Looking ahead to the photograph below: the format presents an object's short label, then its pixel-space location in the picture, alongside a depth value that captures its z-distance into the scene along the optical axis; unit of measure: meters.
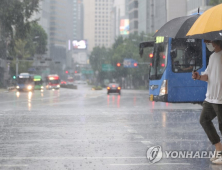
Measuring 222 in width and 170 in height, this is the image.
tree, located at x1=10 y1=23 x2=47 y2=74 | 104.26
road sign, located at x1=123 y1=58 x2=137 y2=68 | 99.60
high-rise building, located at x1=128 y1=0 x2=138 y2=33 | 156.12
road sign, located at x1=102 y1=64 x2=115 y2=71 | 126.12
